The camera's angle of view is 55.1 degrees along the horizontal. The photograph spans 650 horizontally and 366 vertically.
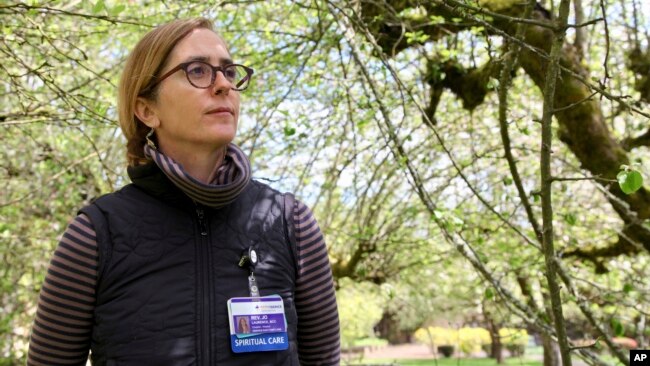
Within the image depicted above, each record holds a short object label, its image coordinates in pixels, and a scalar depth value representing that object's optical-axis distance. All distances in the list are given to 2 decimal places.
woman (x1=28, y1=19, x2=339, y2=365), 1.20
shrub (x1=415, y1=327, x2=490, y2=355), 17.75
